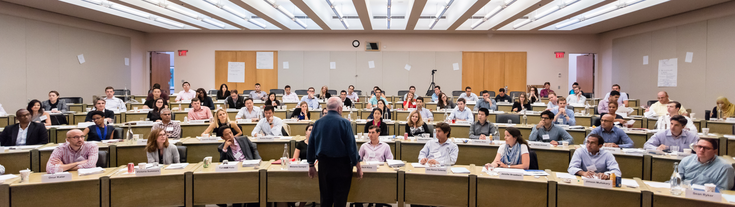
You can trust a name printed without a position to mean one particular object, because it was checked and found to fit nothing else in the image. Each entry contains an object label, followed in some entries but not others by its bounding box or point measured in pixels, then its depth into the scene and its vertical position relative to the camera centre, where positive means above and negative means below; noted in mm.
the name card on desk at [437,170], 3736 -687
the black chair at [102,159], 4203 -691
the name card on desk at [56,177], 3392 -722
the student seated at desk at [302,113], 7758 -342
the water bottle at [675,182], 3148 -675
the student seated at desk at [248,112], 7848 -338
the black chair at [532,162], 4230 -677
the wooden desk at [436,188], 3676 -852
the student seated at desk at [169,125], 5917 -474
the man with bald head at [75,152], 4023 -605
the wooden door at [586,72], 14633 +1005
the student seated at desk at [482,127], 6117 -462
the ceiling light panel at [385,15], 11289 +2540
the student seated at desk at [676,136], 4906 -458
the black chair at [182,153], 4457 -657
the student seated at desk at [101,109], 6907 -321
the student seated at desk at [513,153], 4217 -598
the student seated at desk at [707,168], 3453 -612
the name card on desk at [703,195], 2971 -721
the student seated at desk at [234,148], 4586 -630
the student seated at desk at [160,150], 4281 -601
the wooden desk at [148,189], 3568 -863
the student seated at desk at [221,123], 6137 -442
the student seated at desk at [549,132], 5457 -472
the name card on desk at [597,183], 3289 -700
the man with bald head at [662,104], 8016 -95
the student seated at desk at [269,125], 6398 -485
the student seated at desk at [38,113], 6629 -345
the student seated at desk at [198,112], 7641 -339
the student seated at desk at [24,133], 5270 -534
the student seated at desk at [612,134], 5160 -458
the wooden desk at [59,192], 3316 -840
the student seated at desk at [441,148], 4598 -598
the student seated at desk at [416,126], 6098 -449
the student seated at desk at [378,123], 6320 -429
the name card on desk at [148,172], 3629 -708
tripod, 14120 +362
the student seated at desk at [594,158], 3977 -601
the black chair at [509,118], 7410 -375
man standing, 3451 -508
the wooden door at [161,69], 15070 +967
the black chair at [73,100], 9781 -169
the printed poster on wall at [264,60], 14625 +1288
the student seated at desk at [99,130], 5561 -517
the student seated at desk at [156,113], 7652 -364
